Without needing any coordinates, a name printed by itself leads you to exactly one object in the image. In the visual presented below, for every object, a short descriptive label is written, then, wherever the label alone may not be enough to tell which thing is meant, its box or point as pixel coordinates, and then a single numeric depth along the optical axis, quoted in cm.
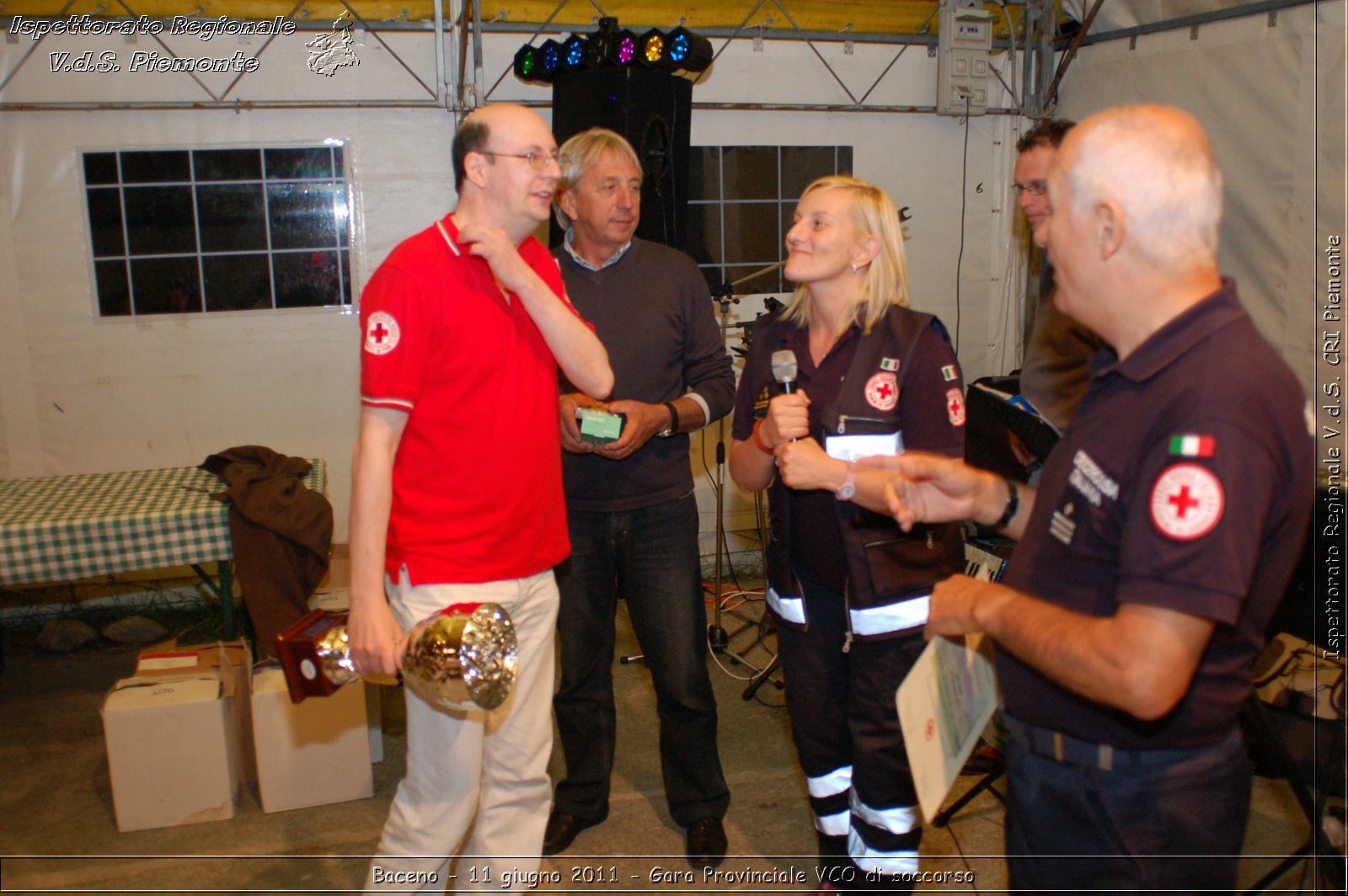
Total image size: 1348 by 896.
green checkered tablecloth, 375
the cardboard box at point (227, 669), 368
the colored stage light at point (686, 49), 460
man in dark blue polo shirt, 126
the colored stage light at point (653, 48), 452
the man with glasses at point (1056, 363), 270
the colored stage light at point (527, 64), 485
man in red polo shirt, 205
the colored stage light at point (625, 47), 444
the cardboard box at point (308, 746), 350
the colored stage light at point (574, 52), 459
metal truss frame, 511
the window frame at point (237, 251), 533
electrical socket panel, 589
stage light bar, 446
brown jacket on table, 386
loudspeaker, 440
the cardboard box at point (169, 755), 340
